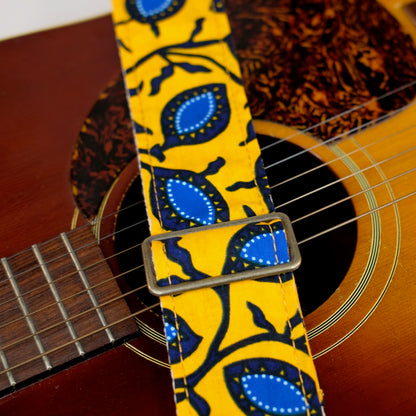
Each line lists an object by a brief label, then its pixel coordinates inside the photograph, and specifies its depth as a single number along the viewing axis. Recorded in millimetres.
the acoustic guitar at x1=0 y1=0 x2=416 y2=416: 470
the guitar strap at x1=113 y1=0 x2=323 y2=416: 464
